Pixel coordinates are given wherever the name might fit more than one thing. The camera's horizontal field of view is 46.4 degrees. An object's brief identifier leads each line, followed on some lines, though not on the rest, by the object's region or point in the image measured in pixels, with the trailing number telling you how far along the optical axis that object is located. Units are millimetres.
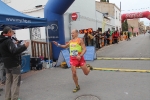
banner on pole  9679
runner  4922
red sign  12742
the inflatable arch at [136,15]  40188
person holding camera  3994
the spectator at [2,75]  6075
